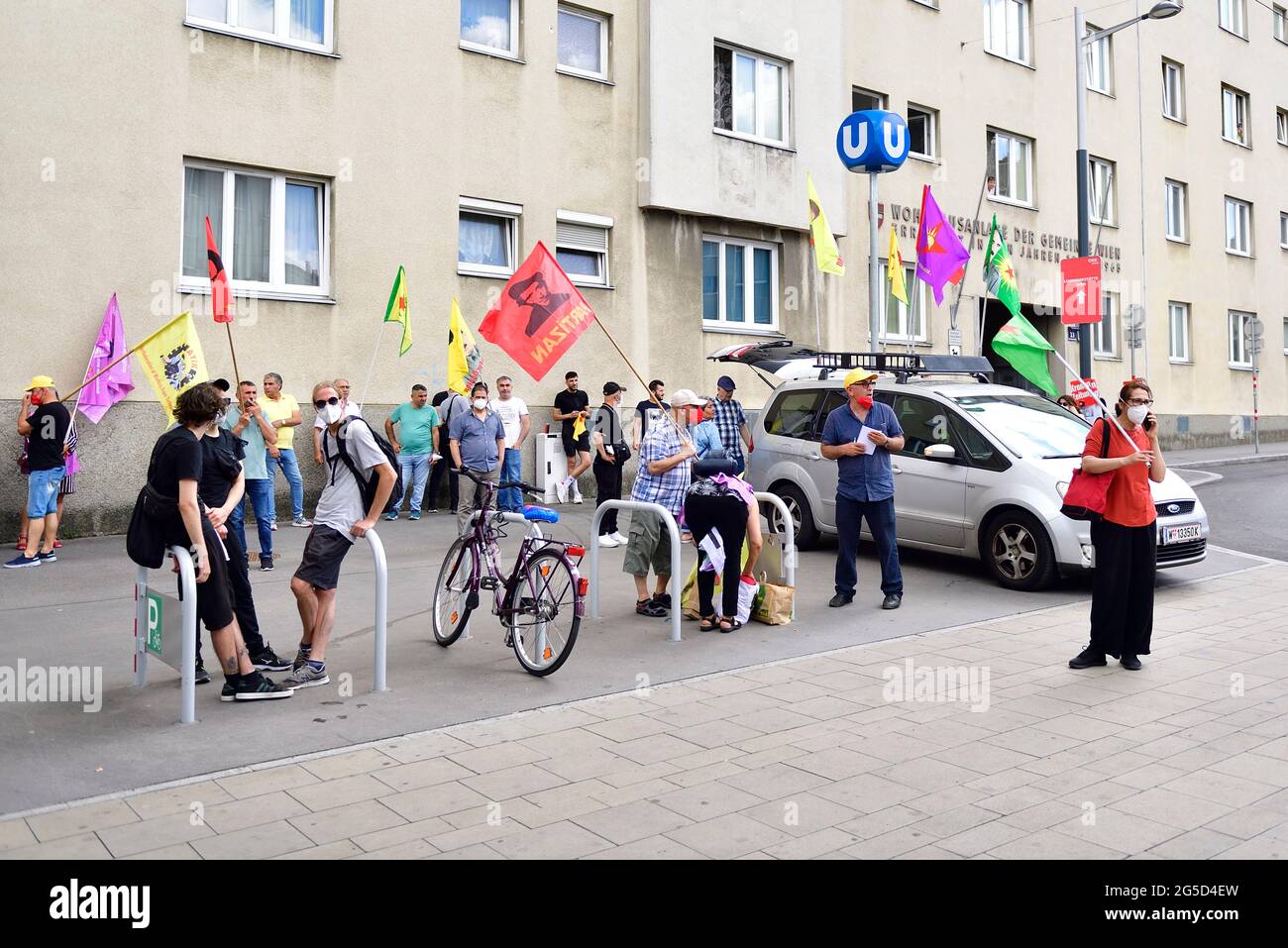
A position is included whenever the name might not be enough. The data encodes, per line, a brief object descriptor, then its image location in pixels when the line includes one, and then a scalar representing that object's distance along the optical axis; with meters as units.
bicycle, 6.98
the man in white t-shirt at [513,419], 13.85
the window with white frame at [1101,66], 27.30
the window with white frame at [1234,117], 31.86
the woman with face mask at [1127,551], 7.23
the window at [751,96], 19.33
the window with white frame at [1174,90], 29.73
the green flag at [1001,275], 14.27
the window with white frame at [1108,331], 26.67
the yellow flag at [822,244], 15.58
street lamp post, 19.77
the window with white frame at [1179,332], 29.23
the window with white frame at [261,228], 13.89
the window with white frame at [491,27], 16.28
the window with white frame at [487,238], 16.17
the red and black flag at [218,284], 11.68
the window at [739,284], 19.16
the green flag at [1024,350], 10.32
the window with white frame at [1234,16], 31.82
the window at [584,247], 17.14
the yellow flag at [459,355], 13.70
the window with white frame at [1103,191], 27.12
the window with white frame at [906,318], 22.03
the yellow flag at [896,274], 17.75
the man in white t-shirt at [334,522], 6.73
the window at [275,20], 13.95
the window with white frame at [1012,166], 24.52
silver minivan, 10.03
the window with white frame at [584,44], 17.47
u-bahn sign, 14.70
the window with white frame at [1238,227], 31.91
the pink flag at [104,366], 12.54
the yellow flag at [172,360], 10.05
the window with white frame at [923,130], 22.92
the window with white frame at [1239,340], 31.56
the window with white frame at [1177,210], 29.55
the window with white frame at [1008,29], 24.58
